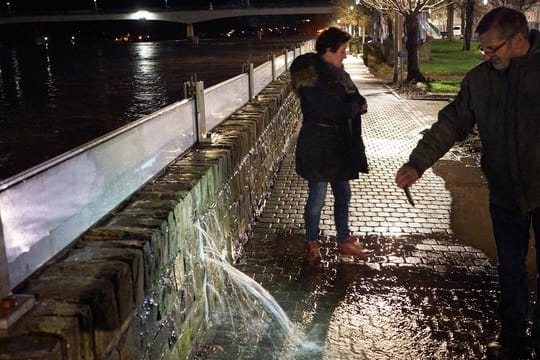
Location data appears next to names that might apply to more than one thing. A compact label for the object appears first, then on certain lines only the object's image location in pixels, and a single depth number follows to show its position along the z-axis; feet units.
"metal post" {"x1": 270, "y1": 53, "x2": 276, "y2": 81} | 34.68
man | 10.60
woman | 15.15
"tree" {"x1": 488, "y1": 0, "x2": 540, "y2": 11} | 80.09
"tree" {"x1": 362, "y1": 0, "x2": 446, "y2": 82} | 60.80
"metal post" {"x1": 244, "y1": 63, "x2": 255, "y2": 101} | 24.85
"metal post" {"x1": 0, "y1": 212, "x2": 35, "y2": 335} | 6.77
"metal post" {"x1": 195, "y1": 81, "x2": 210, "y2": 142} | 16.47
